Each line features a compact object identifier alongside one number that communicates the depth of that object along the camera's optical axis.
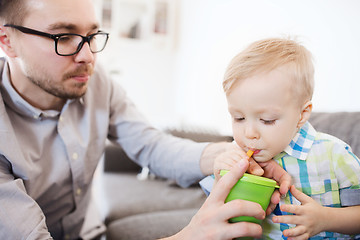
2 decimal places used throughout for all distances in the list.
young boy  0.64
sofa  0.91
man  0.96
